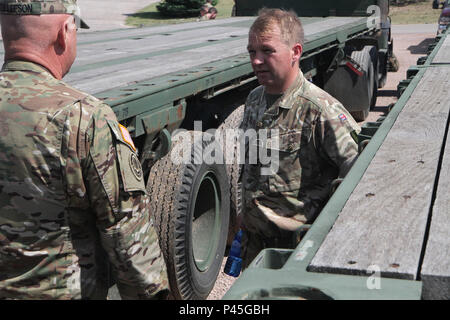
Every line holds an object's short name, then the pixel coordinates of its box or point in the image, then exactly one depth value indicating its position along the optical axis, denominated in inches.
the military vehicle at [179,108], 125.6
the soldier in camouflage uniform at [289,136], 95.0
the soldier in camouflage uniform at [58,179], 65.9
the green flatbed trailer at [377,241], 41.9
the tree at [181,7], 1070.4
